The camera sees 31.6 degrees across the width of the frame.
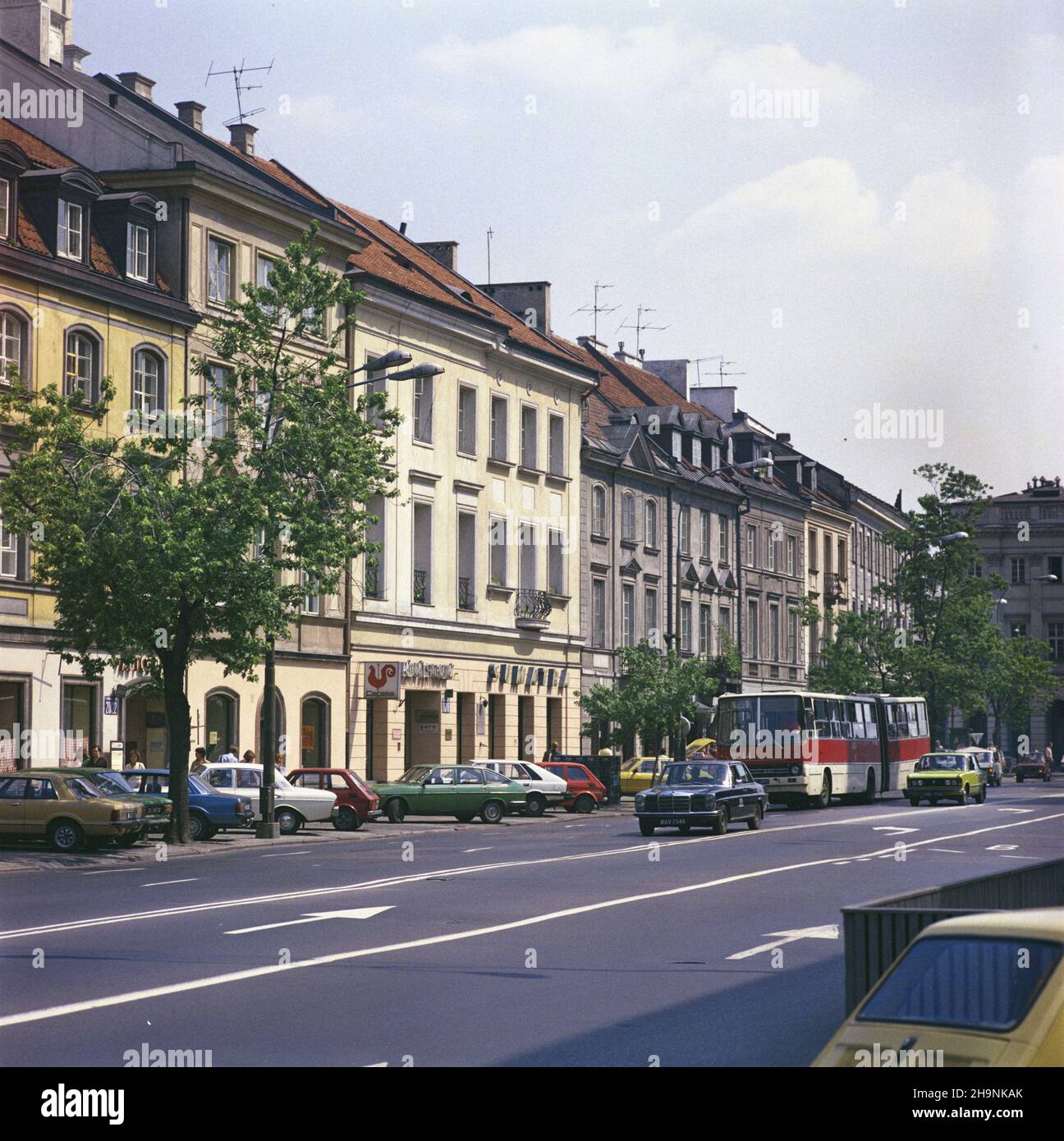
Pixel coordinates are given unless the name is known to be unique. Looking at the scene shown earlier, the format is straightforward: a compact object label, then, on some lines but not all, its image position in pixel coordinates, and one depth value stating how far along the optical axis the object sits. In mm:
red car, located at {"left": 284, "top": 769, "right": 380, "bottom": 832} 39594
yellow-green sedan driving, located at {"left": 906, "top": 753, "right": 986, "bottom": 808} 55719
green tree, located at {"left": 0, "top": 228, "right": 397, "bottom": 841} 31062
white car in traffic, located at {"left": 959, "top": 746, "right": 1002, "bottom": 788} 84619
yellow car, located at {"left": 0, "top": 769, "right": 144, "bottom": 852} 30766
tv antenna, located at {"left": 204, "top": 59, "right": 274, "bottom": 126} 52312
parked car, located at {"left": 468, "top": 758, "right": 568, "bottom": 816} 47688
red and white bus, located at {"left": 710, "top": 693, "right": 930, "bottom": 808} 51219
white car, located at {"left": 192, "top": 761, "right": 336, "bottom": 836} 37250
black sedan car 37406
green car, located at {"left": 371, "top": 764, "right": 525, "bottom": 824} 43250
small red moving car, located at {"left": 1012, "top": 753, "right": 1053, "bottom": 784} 99562
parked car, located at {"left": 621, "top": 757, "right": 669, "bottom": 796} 58344
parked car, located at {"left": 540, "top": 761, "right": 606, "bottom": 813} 50156
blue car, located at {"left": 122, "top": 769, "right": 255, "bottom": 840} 35188
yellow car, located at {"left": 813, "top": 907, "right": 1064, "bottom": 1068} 7117
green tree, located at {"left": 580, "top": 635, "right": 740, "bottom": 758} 59469
